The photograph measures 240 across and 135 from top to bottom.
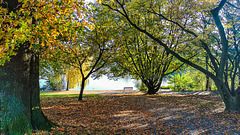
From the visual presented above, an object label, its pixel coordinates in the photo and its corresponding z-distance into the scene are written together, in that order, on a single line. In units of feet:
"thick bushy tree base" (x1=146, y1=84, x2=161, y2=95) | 57.98
